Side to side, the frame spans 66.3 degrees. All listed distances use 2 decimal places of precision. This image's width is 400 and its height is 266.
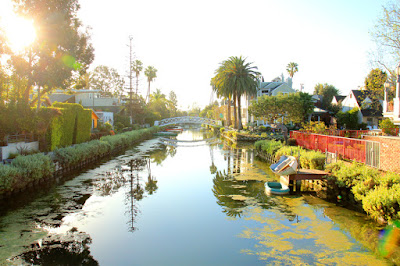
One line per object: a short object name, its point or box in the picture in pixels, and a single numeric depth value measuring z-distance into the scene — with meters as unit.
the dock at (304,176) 14.74
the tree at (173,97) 137.88
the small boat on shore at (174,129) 73.12
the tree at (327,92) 70.28
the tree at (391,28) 21.48
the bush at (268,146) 25.53
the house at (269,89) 56.53
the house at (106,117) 44.53
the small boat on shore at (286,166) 14.82
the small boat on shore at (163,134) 59.88
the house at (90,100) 48.93
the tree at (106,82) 80.38
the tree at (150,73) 87.69
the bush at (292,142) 26.11
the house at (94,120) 39.74
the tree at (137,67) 65.68
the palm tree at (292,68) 72.94
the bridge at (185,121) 66.70
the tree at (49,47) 22.06
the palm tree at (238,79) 47.41
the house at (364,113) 45.64
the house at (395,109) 22.89
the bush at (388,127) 22.65
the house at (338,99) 60.97
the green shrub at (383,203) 9.16
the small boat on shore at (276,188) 14.80
